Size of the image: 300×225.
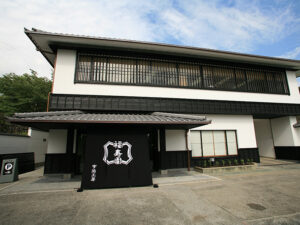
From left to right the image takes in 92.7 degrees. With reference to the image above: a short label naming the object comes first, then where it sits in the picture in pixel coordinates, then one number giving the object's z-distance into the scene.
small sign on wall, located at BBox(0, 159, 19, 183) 6.74
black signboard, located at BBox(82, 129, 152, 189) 5.48
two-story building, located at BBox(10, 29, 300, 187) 6.20
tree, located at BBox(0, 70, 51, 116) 17.25
